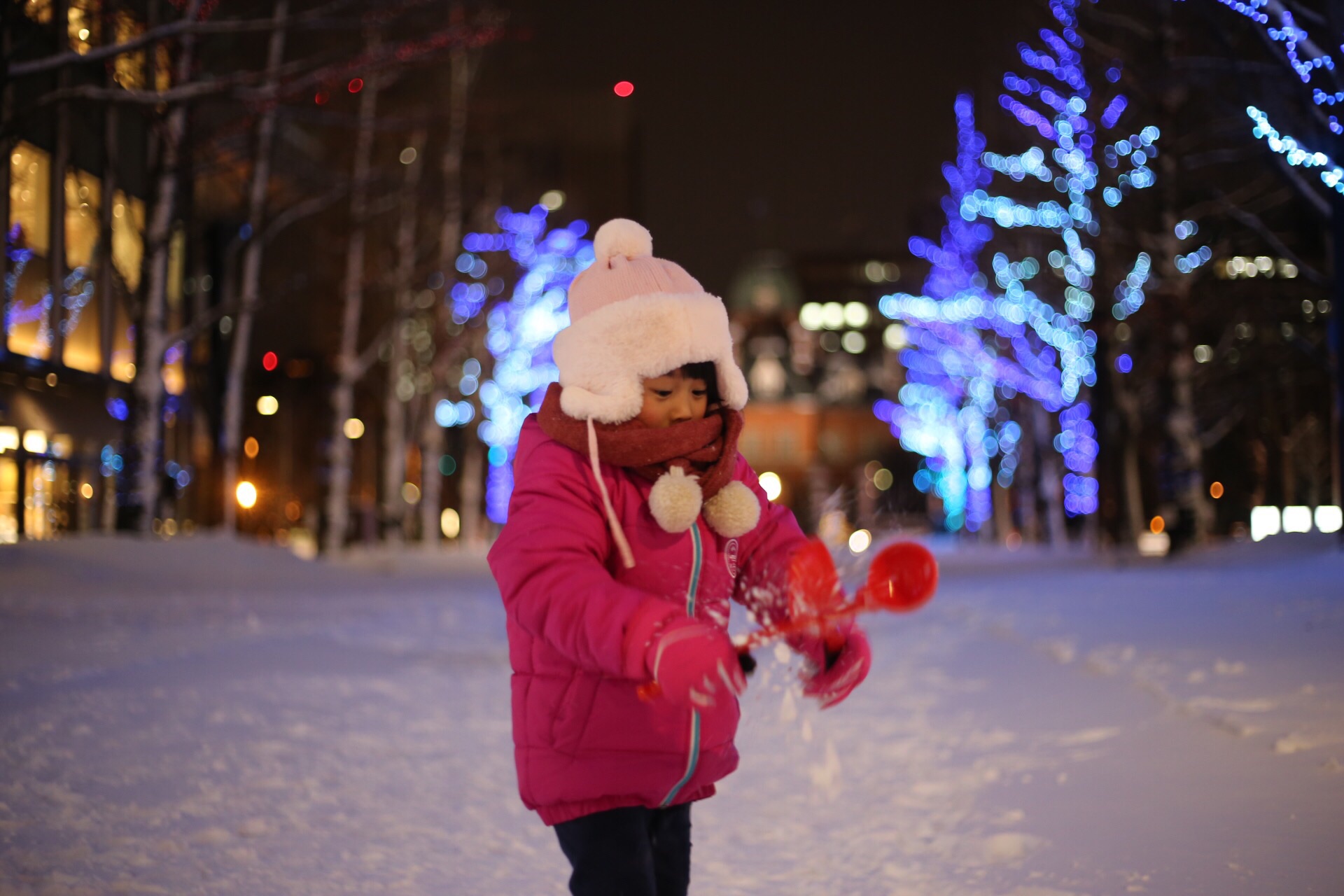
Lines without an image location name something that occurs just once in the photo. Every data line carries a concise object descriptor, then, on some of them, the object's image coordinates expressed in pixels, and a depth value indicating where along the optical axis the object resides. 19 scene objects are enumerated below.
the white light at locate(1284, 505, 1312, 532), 40.31
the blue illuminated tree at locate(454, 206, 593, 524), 29.97
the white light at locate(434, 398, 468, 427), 32.34
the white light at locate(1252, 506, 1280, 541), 37.97
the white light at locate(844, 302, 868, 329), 130.00
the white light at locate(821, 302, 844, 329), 132.62
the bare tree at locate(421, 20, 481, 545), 27.44
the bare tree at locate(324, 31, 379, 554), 24.23
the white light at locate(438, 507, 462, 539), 54.81
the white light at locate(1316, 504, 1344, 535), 31.32
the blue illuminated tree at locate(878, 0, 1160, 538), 21.44
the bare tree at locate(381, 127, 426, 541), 25.92
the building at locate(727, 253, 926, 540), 93.31
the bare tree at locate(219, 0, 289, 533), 18.58
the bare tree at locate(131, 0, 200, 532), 16.28
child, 2.33
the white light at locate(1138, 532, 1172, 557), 24.00
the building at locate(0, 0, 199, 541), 18.45
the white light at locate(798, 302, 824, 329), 130.88
